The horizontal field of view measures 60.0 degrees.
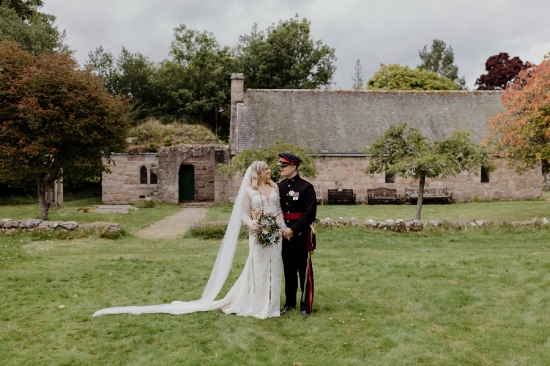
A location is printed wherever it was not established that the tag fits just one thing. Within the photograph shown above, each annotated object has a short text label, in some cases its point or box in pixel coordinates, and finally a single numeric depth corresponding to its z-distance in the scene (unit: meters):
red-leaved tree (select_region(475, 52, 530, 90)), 47.34
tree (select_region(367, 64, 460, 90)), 41.03
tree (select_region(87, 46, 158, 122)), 40.75
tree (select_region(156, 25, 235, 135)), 39.19
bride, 6.64
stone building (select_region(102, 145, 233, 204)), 26.75
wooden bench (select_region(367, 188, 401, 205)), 25.83
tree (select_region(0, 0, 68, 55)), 32.12
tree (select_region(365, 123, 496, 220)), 15.34
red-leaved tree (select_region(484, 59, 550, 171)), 15.57
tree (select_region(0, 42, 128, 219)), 15.41
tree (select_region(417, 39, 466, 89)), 61.84
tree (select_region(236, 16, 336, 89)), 41.19
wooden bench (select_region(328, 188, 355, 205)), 25.77
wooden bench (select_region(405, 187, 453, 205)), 25.81
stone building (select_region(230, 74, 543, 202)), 26.36
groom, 6.64
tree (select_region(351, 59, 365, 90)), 58.16
